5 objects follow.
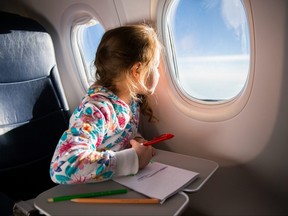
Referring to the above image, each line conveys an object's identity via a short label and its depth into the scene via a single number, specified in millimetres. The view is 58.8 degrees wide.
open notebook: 785
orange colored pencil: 742
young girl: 800
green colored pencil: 785
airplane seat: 1242
